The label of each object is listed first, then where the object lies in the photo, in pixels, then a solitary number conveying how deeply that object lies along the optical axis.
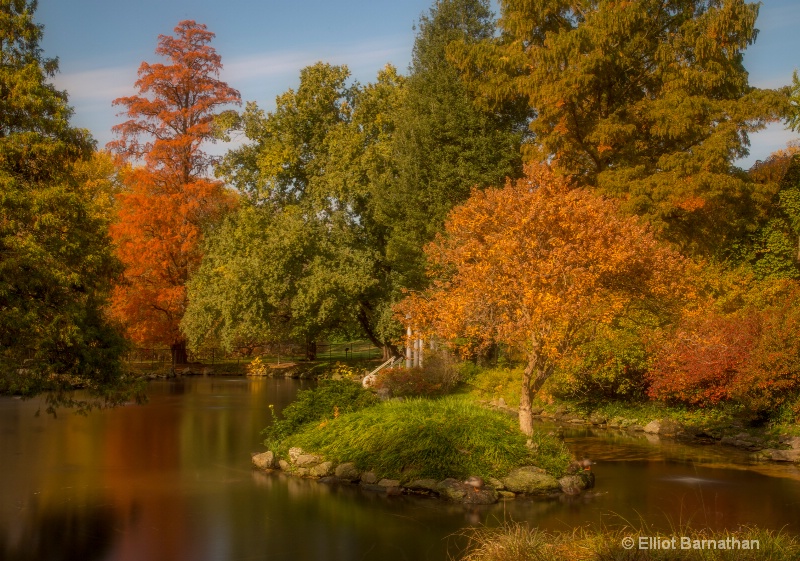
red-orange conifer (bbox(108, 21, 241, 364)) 39.91
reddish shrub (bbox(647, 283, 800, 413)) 18.88
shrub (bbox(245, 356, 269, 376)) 44.51
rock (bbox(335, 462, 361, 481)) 15.41
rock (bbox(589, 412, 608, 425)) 24.66
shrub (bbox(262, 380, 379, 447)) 17.89
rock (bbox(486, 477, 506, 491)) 14.48
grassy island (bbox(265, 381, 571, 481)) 14.91
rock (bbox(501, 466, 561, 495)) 14.48
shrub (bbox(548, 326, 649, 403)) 23.47
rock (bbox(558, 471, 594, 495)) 14.73
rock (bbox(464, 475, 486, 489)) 14.22
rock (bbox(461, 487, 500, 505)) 13.88
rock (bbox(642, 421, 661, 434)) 22.73
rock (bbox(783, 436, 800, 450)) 18.61
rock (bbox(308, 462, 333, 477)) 15.76
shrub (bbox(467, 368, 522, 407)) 27.41
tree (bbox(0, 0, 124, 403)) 12.11
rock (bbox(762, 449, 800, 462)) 18.02
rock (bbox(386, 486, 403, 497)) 14.62
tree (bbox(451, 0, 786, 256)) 24.16
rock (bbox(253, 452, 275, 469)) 17.06
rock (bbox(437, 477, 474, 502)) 14.06
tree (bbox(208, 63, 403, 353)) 36.78
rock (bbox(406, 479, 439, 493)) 14.45
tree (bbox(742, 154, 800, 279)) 26.91
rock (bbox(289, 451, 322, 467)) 16.17
